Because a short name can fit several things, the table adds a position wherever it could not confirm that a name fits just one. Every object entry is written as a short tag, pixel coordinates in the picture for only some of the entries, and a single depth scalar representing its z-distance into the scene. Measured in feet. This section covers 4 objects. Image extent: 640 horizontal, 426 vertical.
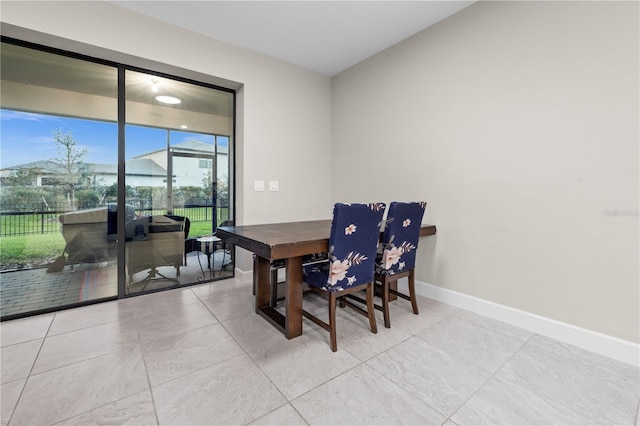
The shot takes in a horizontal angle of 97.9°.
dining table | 6.12
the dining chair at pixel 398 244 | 7.37
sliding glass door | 7.95
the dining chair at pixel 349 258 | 6.27
